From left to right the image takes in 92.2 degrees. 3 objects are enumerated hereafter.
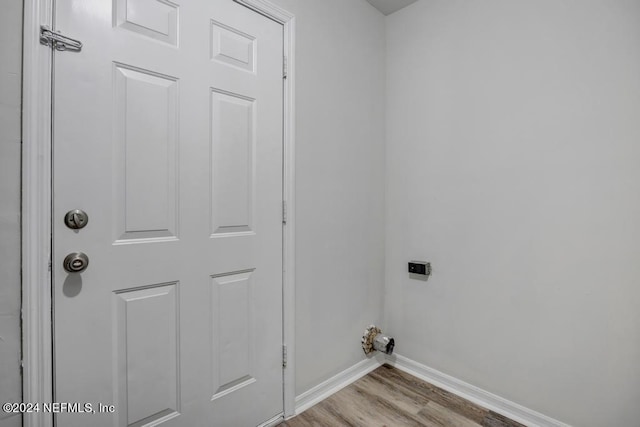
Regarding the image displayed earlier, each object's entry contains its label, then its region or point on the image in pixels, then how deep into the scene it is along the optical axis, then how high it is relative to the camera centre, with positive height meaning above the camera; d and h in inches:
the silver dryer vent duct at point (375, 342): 82.5 -35.4
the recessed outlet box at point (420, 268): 79.9 -14.7
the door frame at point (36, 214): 38.1 -0.7
